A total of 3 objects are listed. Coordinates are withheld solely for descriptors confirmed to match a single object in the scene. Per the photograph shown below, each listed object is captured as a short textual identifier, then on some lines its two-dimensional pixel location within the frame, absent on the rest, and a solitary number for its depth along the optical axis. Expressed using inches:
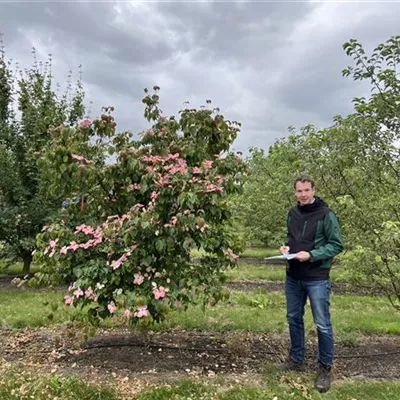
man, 152.0
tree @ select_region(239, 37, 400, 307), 186.9
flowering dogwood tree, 144.2
